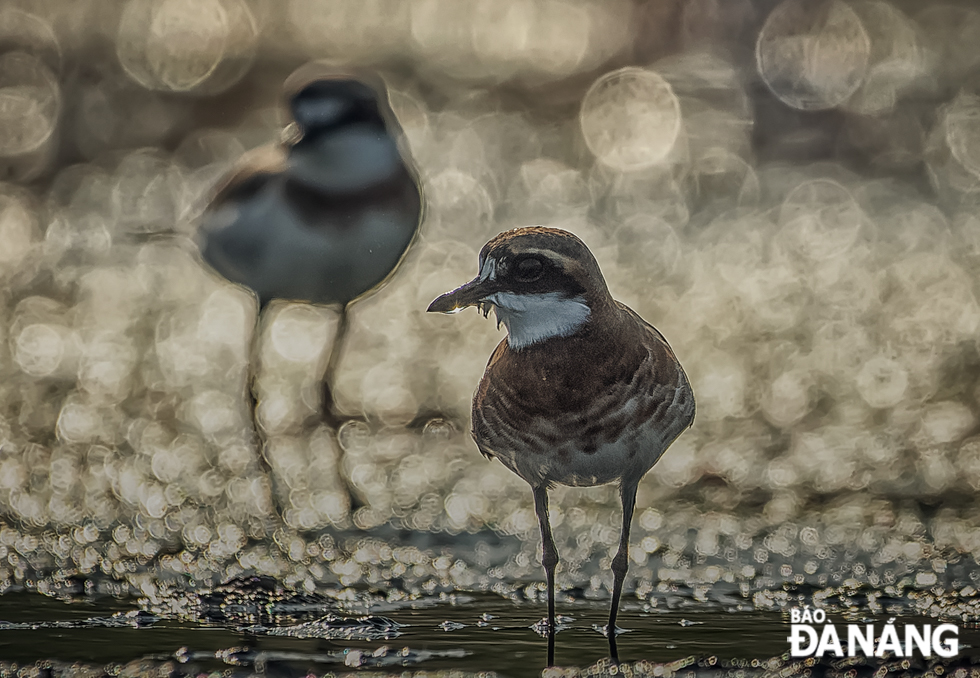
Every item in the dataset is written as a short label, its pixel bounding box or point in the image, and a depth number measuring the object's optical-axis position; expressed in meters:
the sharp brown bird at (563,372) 5.12
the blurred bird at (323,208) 8.77
